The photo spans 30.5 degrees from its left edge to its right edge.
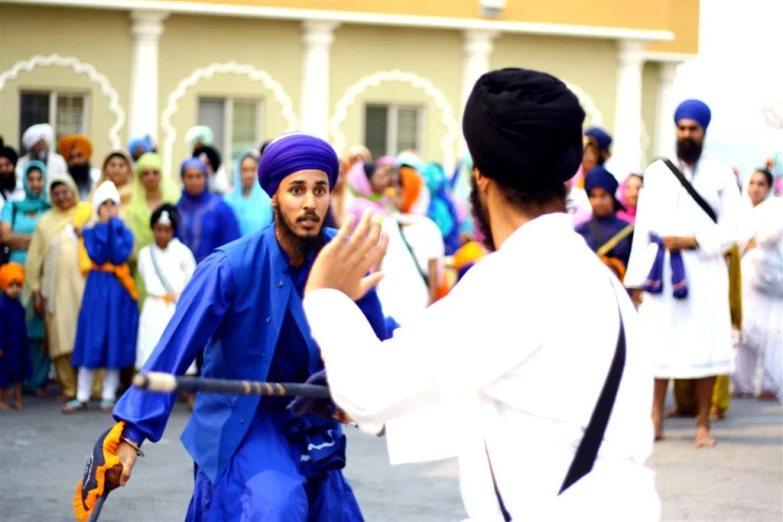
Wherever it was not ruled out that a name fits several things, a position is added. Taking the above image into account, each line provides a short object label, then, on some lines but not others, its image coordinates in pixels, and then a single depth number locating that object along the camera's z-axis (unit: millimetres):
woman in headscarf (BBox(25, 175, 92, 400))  10797
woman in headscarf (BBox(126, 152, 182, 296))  11188
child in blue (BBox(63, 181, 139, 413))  10484
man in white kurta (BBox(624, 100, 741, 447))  9164
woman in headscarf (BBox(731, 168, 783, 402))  10906
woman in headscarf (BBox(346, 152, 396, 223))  11820
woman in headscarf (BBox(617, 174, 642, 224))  10945
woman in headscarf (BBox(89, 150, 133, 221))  11503
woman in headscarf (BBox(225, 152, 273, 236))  11930
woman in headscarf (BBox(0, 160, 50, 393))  10977
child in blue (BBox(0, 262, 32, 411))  10320
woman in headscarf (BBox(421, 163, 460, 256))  13437
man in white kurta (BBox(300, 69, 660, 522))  2736
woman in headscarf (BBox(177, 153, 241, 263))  11062
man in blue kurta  4395
